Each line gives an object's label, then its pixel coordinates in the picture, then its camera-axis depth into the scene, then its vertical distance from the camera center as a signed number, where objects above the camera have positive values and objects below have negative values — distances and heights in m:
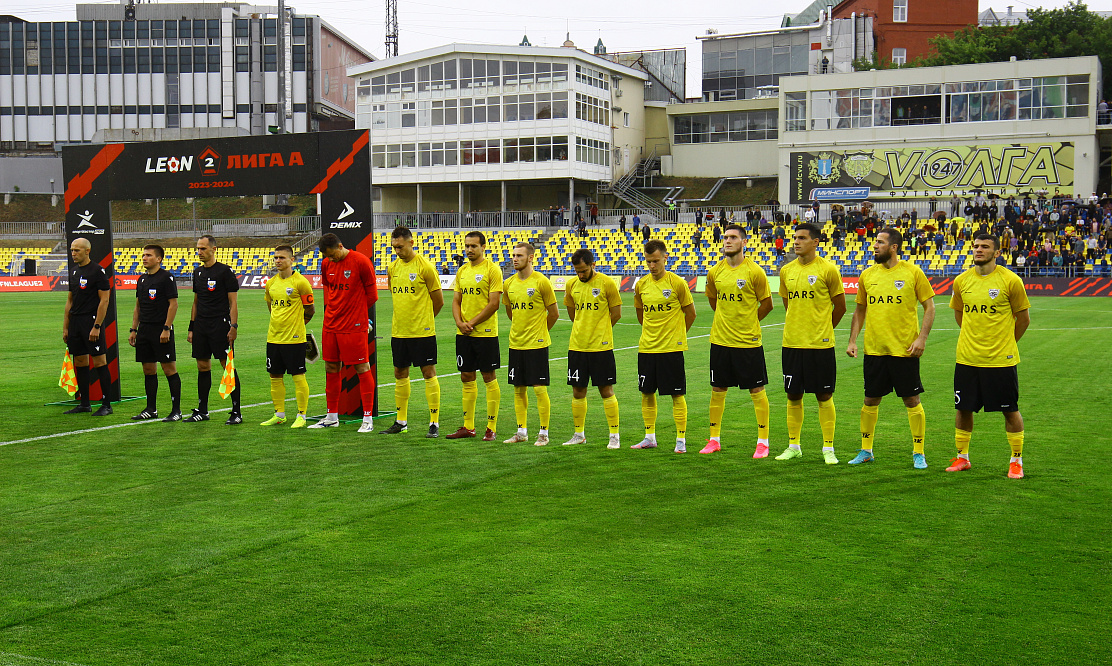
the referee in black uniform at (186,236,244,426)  11.36 -0.22
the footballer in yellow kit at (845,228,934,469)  8.78 -0.36
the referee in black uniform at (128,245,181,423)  11.61 -0.33
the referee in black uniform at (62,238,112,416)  12.17 -0.25
